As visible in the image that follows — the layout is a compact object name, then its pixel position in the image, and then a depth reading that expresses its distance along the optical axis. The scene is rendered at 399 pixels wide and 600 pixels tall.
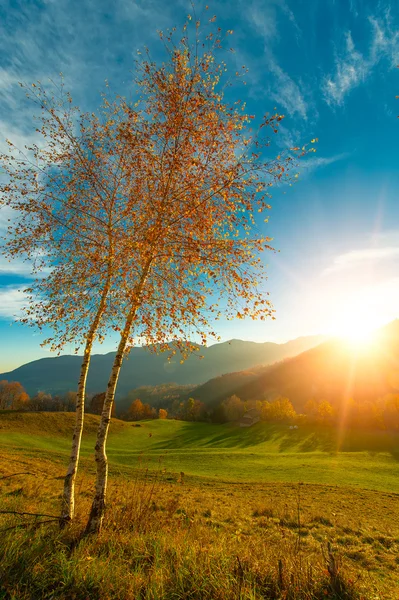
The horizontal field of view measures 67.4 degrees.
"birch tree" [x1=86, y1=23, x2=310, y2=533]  9.23
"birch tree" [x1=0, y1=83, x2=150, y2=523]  9.69
